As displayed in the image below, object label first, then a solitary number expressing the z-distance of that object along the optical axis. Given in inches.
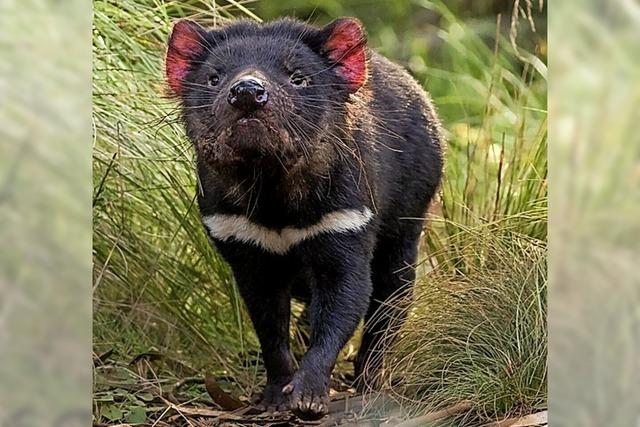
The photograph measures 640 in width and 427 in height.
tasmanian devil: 198.5
